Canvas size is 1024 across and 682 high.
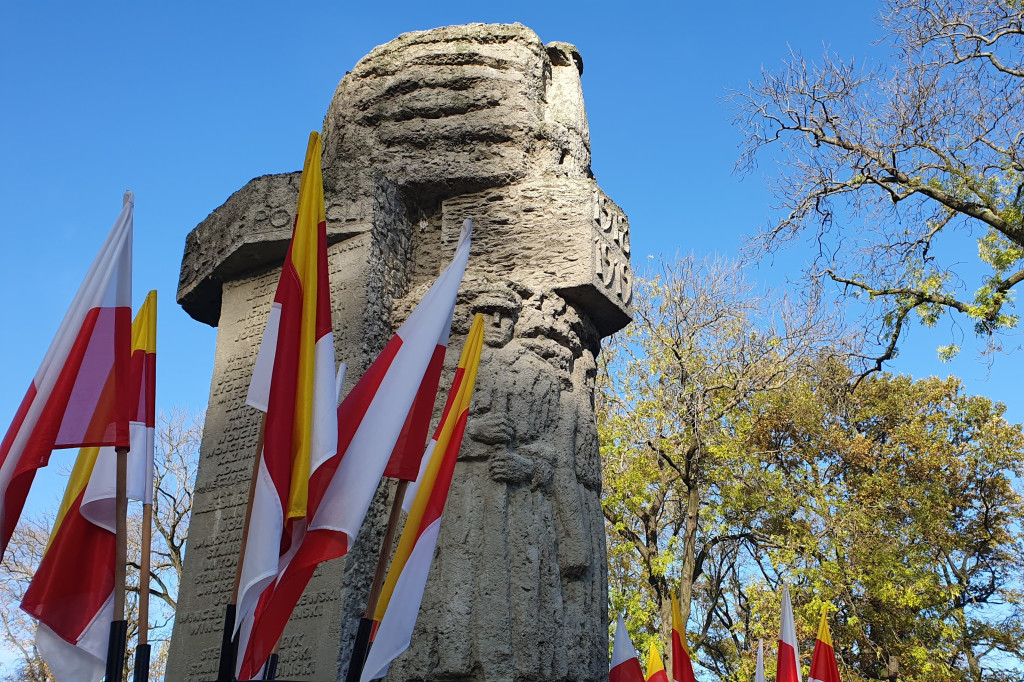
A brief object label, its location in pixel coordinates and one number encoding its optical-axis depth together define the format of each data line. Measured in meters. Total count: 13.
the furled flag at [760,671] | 8.51
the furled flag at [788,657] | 7.81
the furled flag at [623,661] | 5.79
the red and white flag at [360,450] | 3.38
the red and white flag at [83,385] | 3.36
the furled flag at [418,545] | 3.69
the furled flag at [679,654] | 7.38
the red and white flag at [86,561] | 3.53
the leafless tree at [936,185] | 11.05
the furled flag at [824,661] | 7.96
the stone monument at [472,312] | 5.05
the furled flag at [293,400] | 3.25
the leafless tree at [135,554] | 15.95
